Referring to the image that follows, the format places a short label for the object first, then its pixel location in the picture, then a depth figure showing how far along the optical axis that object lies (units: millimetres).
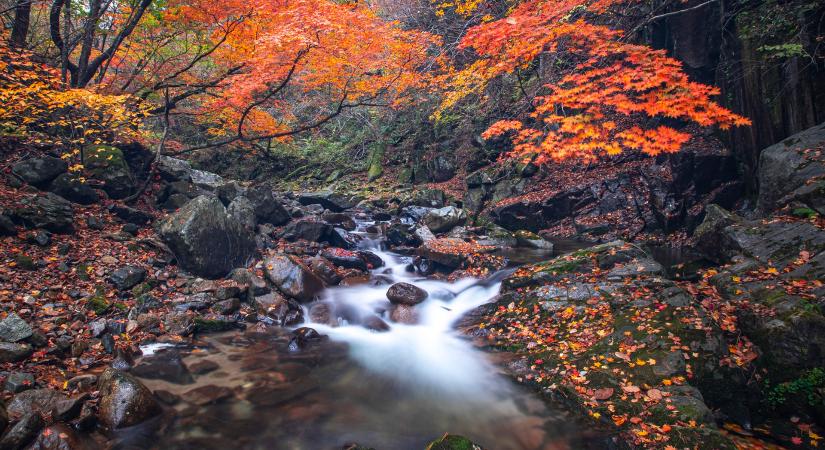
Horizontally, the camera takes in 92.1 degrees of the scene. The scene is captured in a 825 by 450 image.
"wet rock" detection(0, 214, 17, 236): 7078
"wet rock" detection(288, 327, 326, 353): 7059
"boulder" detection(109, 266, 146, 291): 7379
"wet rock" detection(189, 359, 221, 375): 5936
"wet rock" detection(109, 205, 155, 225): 9695
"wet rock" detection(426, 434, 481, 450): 3645
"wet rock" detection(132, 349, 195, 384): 5645
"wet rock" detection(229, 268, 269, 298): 8430
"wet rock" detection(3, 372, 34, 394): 4383
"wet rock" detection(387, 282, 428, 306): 8992
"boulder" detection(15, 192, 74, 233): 7645
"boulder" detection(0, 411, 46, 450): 3600
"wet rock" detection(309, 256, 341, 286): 9992
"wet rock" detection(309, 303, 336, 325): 8348
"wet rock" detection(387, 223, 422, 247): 13492
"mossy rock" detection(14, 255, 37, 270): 6680
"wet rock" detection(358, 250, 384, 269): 11707
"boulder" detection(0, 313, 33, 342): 5105
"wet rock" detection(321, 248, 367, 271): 11117
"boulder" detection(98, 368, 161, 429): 4367
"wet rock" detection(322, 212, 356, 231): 15290
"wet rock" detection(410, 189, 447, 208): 17844
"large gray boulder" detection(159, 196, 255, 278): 8531
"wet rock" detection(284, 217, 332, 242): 12367
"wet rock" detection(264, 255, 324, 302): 8781
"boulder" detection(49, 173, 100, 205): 9125
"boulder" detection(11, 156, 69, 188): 8719
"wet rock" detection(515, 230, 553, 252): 11969
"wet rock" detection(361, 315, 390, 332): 8258
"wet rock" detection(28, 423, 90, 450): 3680
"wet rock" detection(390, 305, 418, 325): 8586
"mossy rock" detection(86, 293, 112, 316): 6537
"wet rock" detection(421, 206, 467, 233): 14258
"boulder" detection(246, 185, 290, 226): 13336
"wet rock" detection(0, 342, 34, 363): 4832
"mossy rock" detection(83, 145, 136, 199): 10383
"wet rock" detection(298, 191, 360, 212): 19078
